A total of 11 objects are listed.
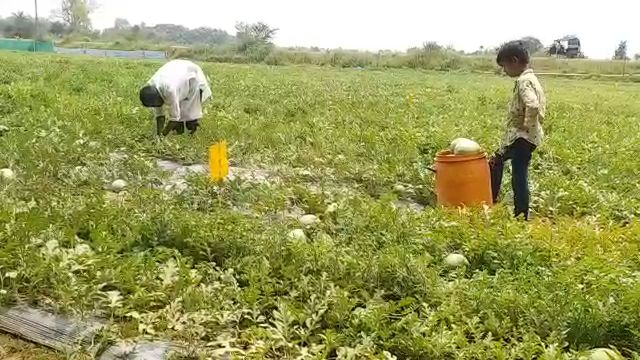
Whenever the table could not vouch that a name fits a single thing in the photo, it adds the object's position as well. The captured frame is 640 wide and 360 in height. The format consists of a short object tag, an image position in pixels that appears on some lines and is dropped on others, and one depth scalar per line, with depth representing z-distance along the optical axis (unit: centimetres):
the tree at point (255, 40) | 4453
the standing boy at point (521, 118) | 502
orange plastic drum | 520
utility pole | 4501
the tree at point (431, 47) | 4641
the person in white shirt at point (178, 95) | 694
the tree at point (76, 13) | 8325
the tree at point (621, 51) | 6306
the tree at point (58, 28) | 7609
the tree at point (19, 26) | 6581
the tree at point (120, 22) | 8666
